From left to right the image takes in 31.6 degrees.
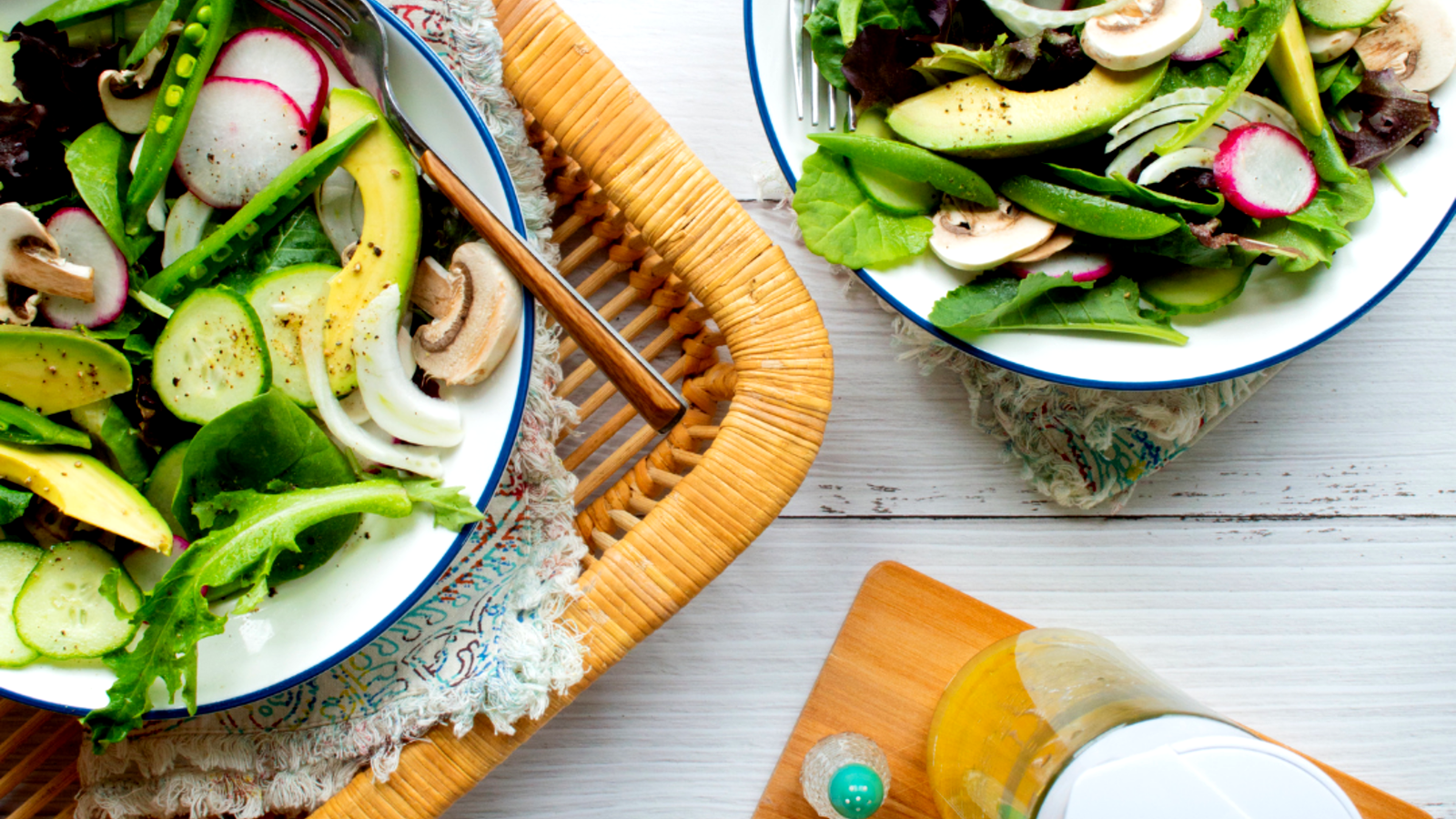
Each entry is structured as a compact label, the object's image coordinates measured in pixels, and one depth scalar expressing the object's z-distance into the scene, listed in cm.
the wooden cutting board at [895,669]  92
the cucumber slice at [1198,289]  85
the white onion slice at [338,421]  82
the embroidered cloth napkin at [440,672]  84
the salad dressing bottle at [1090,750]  81
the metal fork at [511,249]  82
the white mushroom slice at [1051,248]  85
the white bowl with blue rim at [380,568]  81
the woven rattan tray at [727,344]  83
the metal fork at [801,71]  85
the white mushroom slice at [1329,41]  84
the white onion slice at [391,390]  81
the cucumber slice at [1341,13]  83
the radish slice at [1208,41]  84
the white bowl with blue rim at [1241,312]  85
